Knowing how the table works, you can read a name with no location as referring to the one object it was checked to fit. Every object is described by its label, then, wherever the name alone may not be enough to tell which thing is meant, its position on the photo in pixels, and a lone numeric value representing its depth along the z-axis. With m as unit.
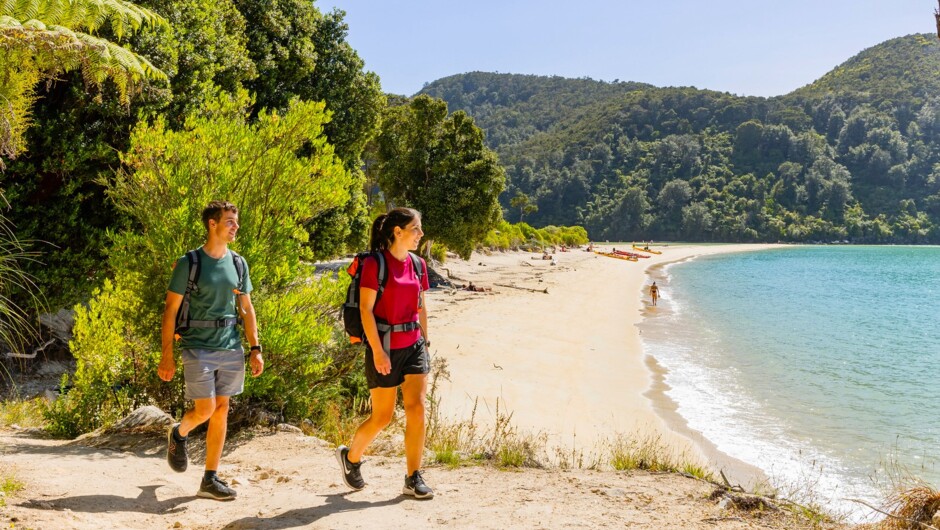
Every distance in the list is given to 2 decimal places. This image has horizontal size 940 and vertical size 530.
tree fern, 6.09
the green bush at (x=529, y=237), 63.72
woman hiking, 4.24
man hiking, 4.27
